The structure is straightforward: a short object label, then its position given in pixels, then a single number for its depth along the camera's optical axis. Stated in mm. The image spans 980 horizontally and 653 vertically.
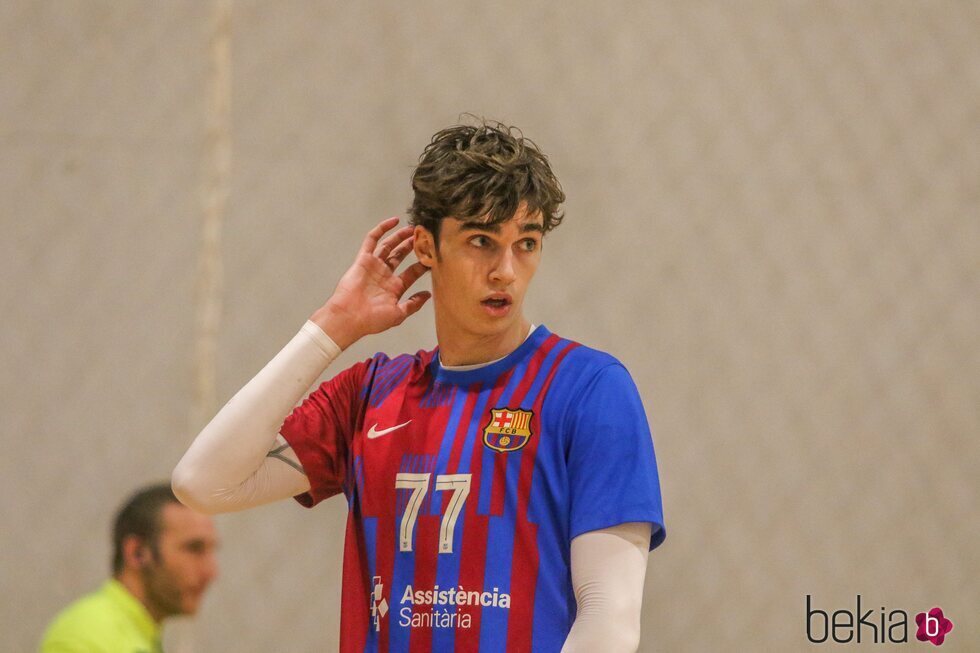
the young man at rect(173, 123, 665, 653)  8225
